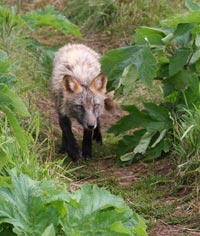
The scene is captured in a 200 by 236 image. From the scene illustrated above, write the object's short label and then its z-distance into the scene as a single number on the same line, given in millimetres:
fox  16469
